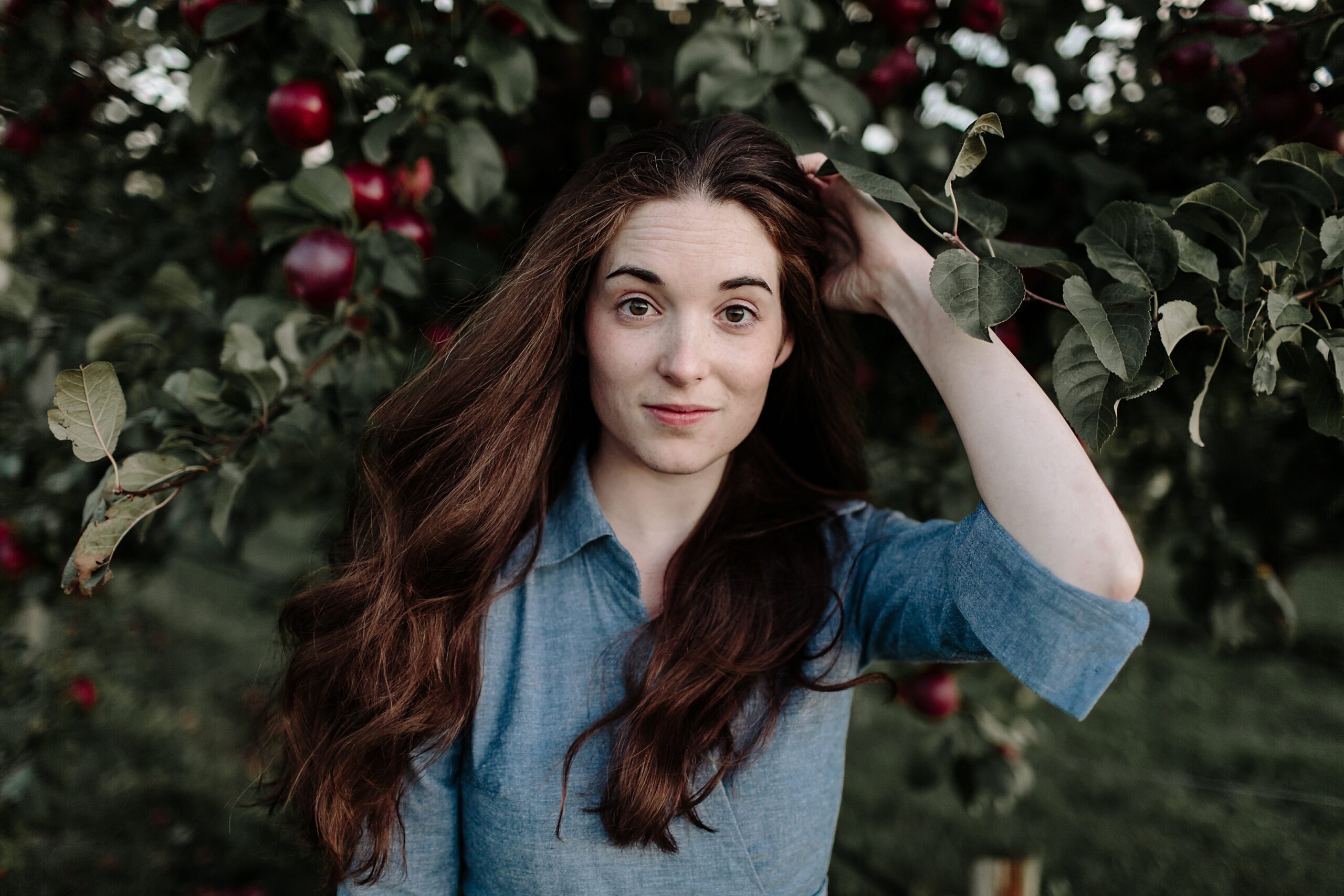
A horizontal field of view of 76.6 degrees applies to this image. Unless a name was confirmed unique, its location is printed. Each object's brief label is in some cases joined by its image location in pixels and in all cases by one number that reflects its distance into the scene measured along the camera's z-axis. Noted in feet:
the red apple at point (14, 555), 4.89
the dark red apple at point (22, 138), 4.50
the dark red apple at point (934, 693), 5.56
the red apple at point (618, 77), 5.17
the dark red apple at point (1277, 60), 3.37
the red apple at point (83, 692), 5.89
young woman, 3.14
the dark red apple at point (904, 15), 4.05
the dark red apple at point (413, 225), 4.05
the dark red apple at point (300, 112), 3.73
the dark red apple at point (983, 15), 4.04
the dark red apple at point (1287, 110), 3.45
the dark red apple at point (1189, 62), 3.65
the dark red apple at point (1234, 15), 3.30
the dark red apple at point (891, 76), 4.21
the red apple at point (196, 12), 3.65
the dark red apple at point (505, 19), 3.87
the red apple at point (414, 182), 4.19
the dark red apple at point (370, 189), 3.91
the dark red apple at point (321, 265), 3.73
